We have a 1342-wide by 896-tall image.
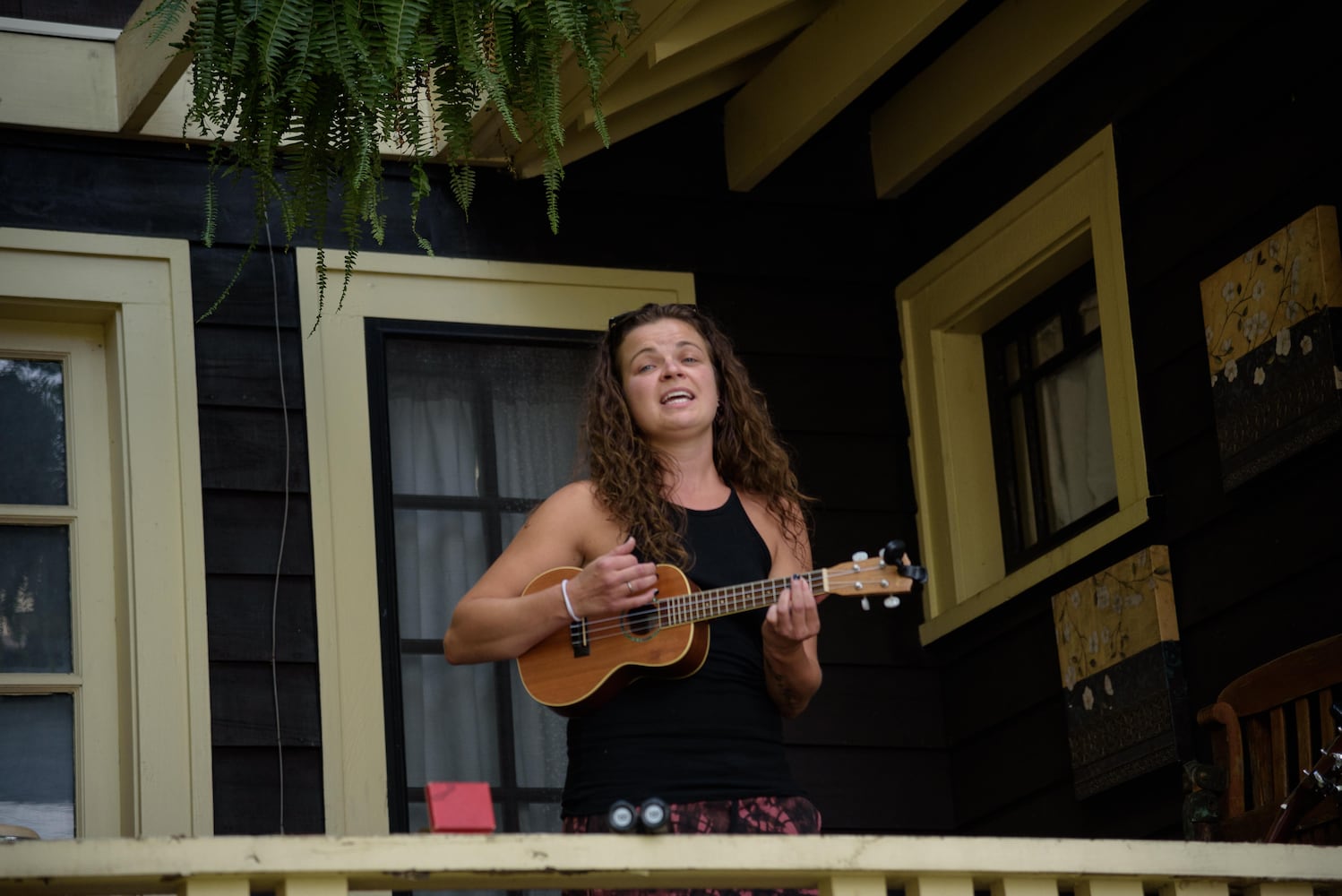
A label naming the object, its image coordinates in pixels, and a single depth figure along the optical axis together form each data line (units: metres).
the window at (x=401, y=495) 8.32
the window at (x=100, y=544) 8.06
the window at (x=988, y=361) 8.51
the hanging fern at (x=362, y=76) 5.98
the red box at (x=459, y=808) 4.25
